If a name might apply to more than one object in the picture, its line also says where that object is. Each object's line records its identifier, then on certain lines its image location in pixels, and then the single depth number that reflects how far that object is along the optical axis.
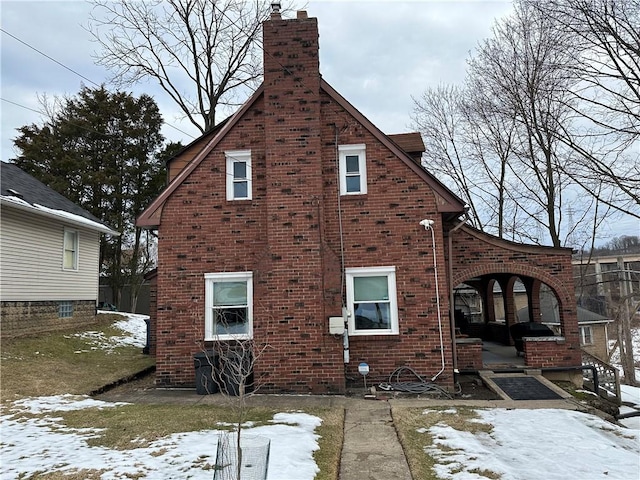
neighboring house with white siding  13.26
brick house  9.28
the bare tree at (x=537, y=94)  15.16
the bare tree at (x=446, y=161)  25.31
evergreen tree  28.19
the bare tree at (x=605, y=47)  12.01
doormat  8.81
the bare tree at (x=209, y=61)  23.55
